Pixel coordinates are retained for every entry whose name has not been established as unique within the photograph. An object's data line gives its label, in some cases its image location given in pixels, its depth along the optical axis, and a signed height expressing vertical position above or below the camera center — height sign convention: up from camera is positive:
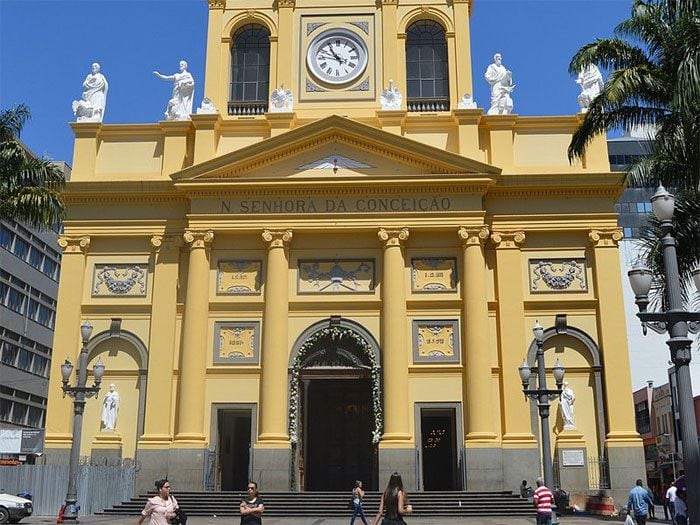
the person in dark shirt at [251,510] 11.97 -0.51
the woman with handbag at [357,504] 21.59 -0.77
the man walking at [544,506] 18.84 -0.71
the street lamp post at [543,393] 21.62 +2.15
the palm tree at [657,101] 18.48 +8.63
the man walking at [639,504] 18.72 -0.66
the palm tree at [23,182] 26.28 +9.17
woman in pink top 11.84 -0.49
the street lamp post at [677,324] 11.58 +2.18
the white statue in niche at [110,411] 30.36 +2.23
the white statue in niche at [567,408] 29.66 +2.29
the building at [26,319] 52.00 +9.97
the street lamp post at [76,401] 22.12 +1.96
